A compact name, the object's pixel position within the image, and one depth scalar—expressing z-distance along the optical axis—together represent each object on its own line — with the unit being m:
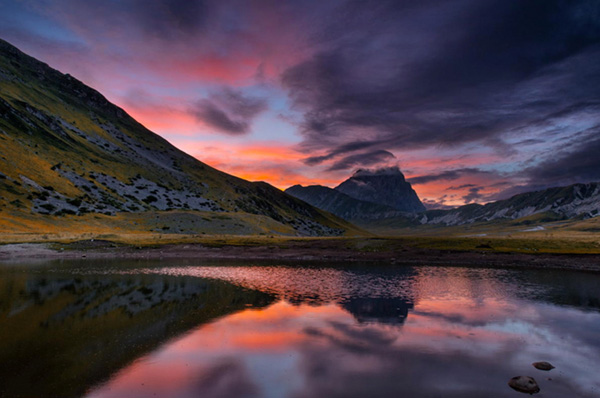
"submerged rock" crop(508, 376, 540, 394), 19.11
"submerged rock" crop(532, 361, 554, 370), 22.61
